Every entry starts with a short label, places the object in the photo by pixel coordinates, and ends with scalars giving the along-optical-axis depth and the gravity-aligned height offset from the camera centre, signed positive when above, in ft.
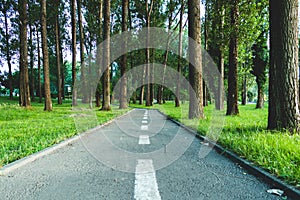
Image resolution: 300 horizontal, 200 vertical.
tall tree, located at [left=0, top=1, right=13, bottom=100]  89.61 +28.34
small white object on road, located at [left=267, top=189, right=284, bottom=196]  8.64 -3.63
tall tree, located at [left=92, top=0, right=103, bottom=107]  70.90 +14.93
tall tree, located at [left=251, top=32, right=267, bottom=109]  76.43 +11.11
